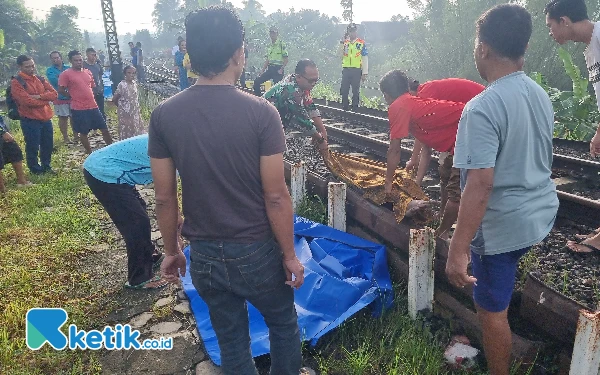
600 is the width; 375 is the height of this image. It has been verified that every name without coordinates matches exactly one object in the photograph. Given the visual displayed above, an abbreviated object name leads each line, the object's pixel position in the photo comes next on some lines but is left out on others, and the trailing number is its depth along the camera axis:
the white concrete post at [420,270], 2.90
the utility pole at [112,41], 15.66
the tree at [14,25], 33.81
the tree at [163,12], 91.69
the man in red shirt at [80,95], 7.90
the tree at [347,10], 37.73
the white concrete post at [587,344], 1.92
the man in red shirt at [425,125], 3.32
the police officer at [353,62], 10.47
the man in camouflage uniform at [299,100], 5.07
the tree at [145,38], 75.46
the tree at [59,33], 38.84
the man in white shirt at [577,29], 3.10
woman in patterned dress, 6.98
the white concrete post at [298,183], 4.86
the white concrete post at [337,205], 4.02
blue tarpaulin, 2.99
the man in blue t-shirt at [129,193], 3.34
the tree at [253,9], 76.19
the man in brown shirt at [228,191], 1.69
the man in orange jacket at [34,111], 6.85
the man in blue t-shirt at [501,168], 1.84
